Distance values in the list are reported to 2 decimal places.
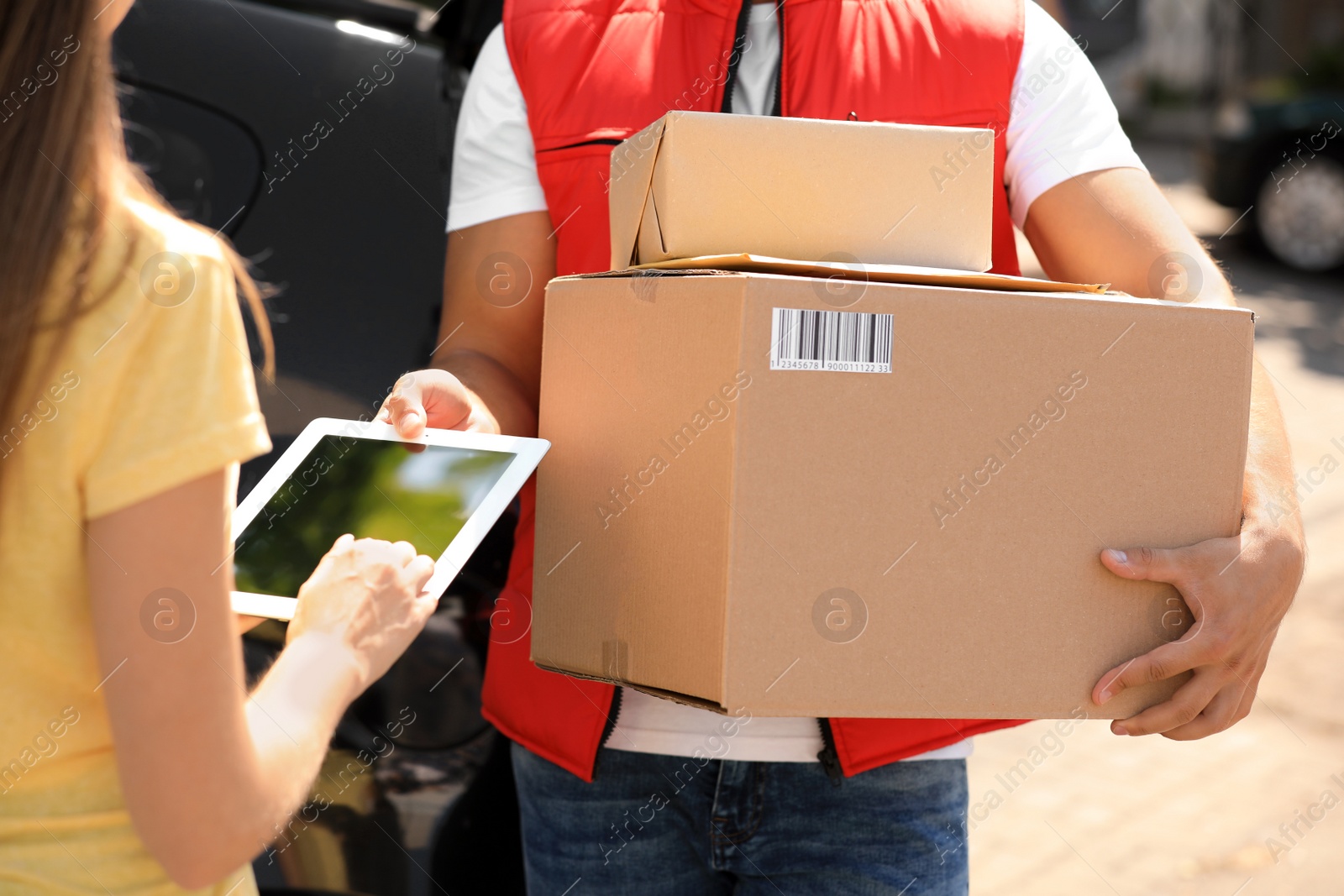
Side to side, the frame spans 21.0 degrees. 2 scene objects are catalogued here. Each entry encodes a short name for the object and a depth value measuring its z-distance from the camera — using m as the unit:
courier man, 3.42
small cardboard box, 3.22
